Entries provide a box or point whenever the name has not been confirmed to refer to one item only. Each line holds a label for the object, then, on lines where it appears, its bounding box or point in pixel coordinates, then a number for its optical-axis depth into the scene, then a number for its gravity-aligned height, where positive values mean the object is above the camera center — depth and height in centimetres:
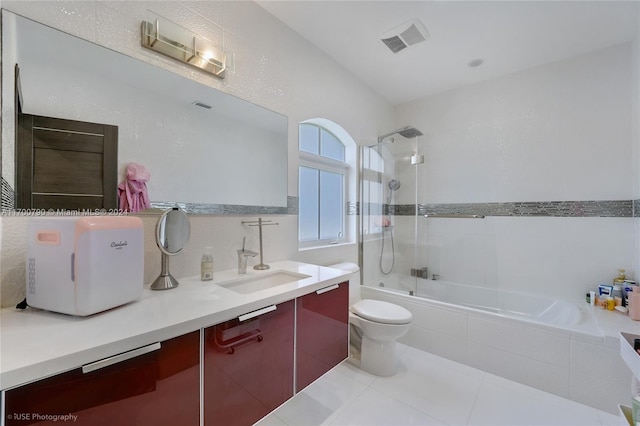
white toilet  177 -85
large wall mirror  100 +50
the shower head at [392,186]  300 +33
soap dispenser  139 -31
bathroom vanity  62 -46
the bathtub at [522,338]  158 -91
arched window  236 +32
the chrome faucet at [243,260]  157 -29
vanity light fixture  129 +93
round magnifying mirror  121 -13
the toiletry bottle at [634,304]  173 -62
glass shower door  281 +0
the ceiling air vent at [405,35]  195 +146
